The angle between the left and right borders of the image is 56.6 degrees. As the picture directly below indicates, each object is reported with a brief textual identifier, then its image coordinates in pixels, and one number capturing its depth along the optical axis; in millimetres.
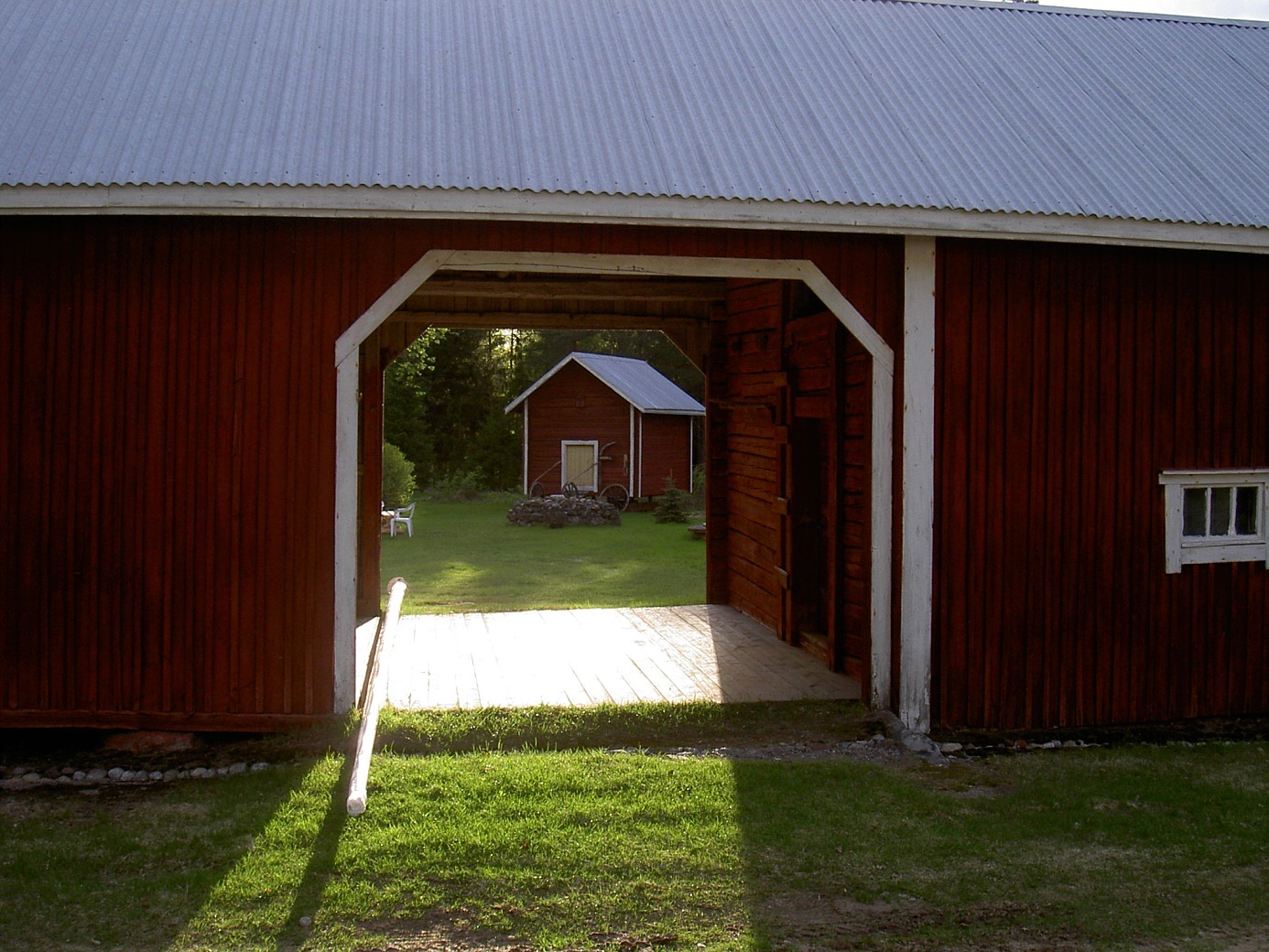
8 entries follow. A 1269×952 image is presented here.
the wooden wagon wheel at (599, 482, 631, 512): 29766
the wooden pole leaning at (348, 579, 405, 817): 4742
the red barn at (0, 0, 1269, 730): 6539
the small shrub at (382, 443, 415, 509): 24312
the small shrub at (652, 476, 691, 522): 26234
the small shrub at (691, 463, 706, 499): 30653
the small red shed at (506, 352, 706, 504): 30250
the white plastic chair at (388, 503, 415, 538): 22359
